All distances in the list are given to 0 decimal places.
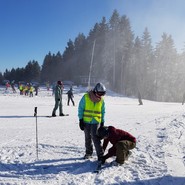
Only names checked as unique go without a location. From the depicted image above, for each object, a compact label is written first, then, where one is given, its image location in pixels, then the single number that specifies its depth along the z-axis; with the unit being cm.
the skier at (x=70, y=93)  1739
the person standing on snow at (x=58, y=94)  1053
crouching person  460
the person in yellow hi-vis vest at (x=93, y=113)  467
